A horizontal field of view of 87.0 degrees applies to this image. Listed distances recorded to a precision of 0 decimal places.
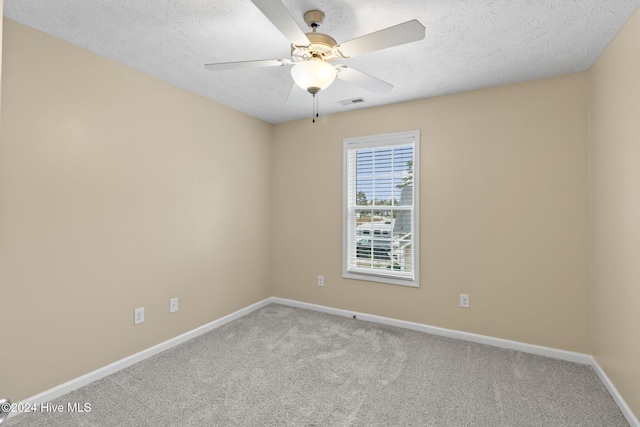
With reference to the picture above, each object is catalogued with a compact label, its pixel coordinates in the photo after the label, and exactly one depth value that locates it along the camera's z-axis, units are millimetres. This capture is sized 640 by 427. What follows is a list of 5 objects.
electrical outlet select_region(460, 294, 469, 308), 3252
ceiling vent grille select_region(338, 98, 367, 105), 3484
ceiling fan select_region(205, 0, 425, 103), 1596
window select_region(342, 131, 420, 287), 3590
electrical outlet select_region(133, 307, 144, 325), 2818
